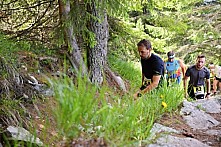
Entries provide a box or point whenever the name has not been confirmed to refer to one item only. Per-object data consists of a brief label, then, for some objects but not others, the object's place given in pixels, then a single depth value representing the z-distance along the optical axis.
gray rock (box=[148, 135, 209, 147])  2.95
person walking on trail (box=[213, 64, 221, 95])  8.73
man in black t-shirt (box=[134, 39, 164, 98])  4.57
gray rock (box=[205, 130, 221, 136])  3.95
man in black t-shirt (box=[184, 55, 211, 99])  7.22
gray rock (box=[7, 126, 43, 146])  3.21
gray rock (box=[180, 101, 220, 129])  4.31
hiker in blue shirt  7.04
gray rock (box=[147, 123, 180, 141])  3.04
